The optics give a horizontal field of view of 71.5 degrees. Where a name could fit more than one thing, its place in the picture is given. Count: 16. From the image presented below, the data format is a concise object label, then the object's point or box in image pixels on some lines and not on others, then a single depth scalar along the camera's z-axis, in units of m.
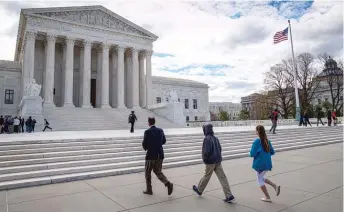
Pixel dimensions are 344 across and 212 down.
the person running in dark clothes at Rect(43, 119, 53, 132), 20.38
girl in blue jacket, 4.89
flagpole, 28.60
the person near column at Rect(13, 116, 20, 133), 19.77
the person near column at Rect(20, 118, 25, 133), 19.97
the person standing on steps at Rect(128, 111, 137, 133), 16.36
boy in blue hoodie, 5.02
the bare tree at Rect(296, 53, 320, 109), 41.75
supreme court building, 31.09
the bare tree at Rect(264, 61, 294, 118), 42.71
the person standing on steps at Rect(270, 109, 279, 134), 16.28
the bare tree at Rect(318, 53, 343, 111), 43.62
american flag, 26.25
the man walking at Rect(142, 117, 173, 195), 5.53
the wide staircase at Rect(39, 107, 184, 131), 23.16
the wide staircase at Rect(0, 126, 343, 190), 7.28
